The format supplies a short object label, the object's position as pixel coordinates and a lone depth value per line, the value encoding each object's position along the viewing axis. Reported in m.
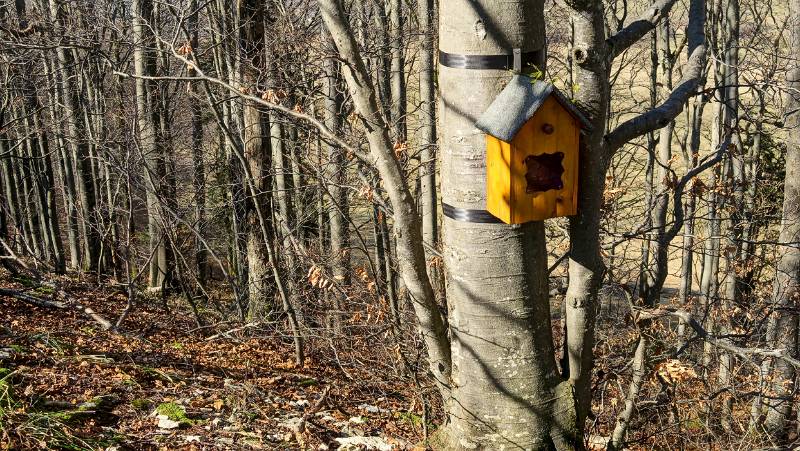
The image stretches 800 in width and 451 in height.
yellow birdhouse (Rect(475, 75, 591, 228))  2.87
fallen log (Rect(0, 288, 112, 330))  6.11
